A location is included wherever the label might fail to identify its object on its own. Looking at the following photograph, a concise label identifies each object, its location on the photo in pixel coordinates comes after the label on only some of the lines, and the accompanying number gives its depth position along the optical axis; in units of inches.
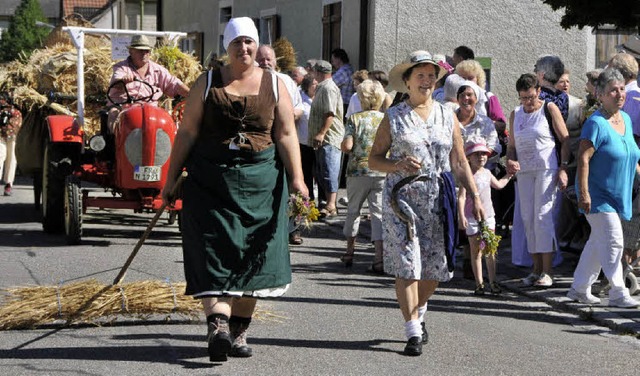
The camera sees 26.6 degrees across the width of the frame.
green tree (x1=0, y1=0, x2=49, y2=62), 2987.2
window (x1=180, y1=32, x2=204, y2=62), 1398.9
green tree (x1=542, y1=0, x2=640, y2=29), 617.3
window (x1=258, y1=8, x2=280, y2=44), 1119.6
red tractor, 514.9
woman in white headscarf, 301.0
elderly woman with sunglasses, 445.1
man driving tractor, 534.9
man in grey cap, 620.7
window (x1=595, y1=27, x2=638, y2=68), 925.2
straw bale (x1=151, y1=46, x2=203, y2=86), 630.5
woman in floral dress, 322.7
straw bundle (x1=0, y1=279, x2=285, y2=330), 337.1
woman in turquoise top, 398.6
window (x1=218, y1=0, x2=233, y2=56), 1289.4
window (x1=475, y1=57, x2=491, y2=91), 907.1
